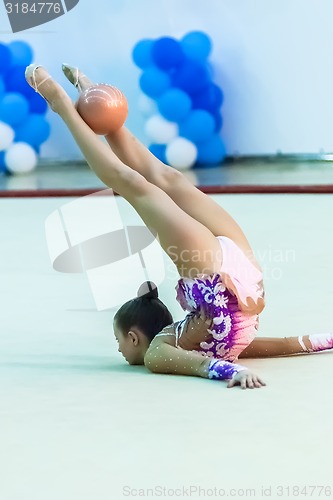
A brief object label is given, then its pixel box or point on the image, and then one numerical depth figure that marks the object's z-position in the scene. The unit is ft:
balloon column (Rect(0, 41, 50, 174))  52.54
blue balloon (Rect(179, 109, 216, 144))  51.83
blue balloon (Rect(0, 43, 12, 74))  52.54
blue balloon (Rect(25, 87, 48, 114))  53.83
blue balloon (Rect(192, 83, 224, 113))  52.54
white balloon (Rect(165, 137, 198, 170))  52.13
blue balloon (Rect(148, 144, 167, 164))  53.16
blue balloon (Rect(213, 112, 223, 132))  53.42
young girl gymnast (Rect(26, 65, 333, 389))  20.48
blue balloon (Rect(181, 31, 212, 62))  52.01
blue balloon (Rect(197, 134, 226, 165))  53.78
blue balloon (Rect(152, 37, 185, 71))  51.42
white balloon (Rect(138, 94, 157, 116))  52.85
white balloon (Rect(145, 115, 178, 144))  51.88
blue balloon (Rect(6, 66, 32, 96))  53.06
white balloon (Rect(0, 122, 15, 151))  52.42
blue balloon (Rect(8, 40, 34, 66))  53.01
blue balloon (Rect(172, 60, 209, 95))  51.75
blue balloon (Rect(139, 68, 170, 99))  51.34
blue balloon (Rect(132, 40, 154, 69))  51.96
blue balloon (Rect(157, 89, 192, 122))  50.90
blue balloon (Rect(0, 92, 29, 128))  52.08
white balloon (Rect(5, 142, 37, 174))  53.47
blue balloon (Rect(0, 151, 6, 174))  54.34
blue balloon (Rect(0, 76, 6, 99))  52.80
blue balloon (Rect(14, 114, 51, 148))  53.67
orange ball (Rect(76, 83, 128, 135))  21.99
